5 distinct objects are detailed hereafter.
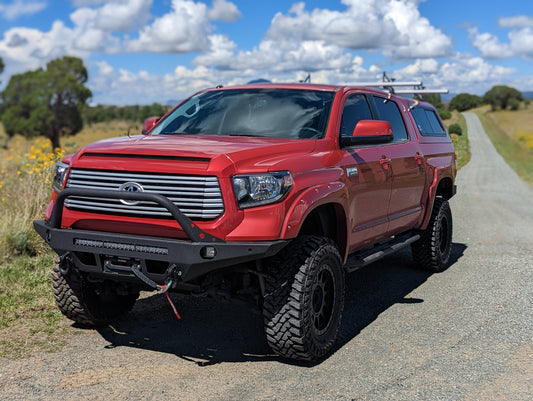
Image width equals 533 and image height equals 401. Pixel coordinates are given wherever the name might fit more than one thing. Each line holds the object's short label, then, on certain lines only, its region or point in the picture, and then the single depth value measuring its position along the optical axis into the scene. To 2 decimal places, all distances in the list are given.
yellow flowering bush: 7.98
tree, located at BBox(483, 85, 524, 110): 120.12
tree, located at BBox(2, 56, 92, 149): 46.88
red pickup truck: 4.03
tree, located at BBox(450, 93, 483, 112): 101.89
